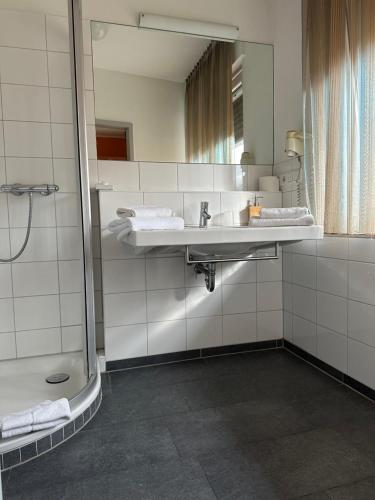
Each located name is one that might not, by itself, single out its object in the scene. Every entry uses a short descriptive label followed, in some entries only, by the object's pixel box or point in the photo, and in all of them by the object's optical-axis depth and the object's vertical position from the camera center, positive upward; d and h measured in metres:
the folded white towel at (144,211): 1.69 +0.05
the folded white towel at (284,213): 1.80 +0.03
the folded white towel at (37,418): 1.24 -0.72
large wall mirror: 2.10 +0.79
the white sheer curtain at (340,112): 1.59 +0.52
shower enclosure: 1.95 +0.12
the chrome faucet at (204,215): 1.99 +0.02
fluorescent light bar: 2.12 +1.21
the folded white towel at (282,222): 1.76 -0.02
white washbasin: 1.53 -0.08
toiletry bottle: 2.22 +0.05
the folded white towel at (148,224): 1.60 -0.02
